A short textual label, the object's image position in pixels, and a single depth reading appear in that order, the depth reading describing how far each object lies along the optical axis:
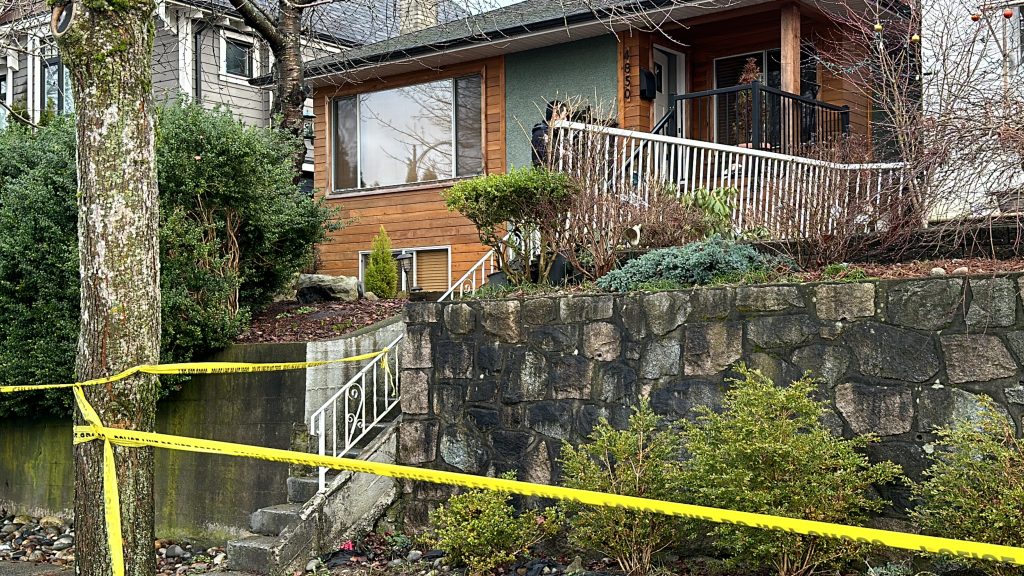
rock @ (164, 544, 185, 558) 8.41
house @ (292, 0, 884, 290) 11.58
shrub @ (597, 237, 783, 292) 6.84
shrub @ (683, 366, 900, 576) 5.05
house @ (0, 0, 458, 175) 15.52
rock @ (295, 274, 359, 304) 11.58
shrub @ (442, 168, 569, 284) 8.04
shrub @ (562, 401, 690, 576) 5.67
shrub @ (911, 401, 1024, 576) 4.50
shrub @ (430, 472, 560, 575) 6.24
